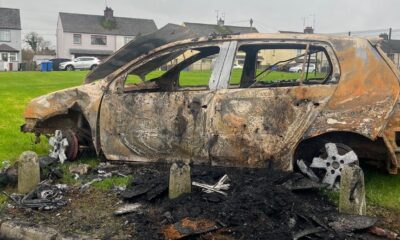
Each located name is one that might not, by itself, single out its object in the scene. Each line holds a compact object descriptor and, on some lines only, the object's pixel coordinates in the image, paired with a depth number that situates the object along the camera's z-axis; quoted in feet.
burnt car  17.25
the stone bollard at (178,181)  15.70
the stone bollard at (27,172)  17.44
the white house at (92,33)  224.94
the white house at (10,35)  215.51
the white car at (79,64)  164.66
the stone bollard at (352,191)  14.64
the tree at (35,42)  274.77
